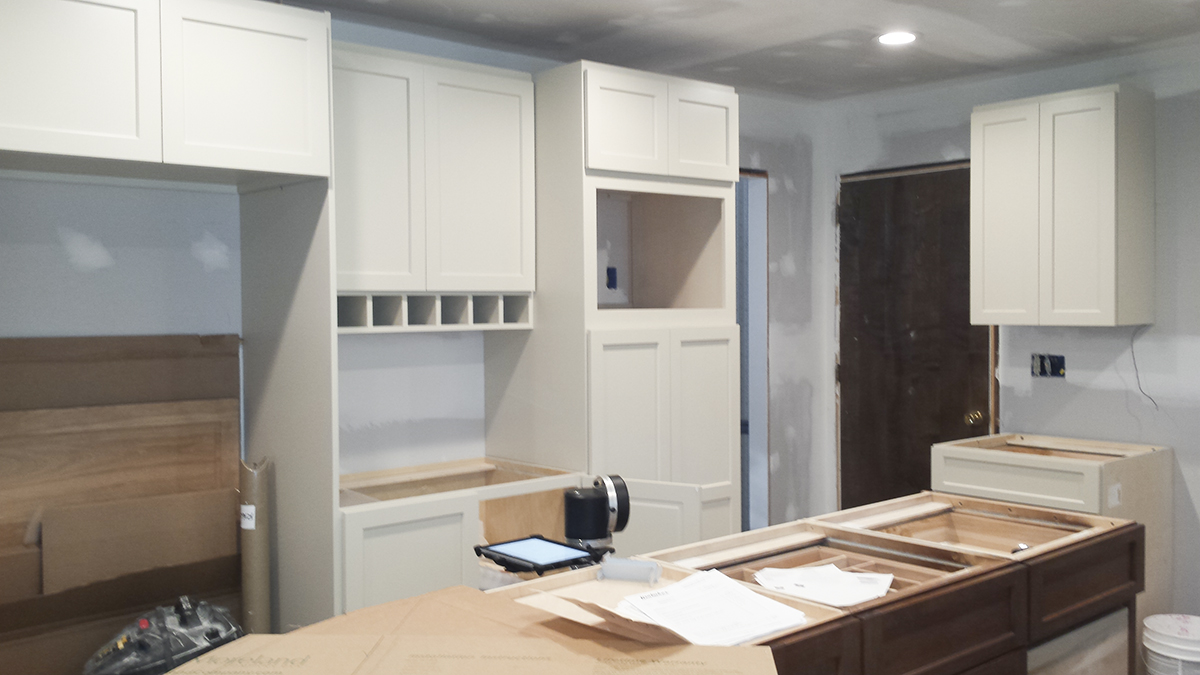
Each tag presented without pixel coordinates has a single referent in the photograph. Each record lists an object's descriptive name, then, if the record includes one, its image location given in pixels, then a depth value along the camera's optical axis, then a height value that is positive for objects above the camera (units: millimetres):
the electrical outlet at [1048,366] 4285 -212
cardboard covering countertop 1358 -501
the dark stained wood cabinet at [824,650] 1697 -607
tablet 2018 -511
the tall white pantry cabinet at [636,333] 3480 -39
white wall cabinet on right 3787 +453
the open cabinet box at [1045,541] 2311 -599
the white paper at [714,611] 1709 -554
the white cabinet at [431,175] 3125 +523
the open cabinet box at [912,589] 1919 -592
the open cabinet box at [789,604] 1712 -567
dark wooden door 4641 -65
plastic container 3562 -1237
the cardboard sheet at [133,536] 2785 -648
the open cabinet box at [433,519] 2977 -667
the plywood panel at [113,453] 2805 -398
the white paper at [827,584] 1970 -574
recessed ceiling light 3697 +1111
